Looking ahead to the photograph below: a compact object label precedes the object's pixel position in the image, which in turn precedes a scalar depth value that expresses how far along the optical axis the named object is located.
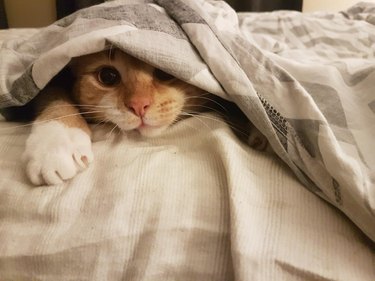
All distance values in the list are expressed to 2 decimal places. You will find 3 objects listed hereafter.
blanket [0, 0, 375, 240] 0.13
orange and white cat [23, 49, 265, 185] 0.16
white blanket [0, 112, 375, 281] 0.12
